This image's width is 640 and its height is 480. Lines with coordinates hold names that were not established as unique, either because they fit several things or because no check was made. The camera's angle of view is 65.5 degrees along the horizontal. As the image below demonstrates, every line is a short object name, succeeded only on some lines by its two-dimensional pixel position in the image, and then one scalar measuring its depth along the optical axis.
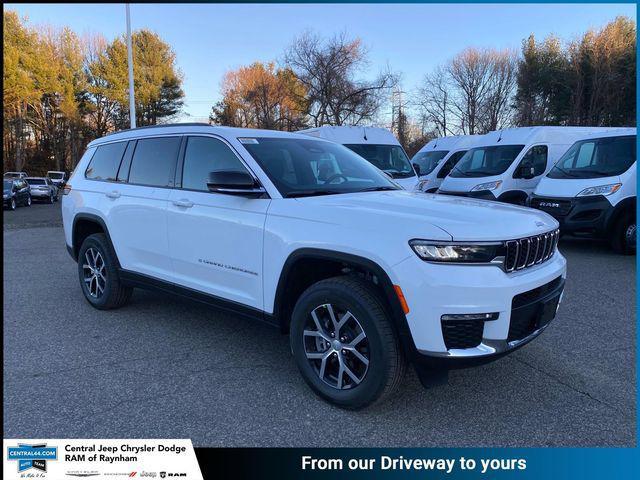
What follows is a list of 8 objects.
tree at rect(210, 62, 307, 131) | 38.28
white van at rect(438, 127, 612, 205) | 11.03
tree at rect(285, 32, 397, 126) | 34.75
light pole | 17.55
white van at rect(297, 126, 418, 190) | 11.52
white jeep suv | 2.80
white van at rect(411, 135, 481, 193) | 15.38
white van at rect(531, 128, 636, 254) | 8.50
